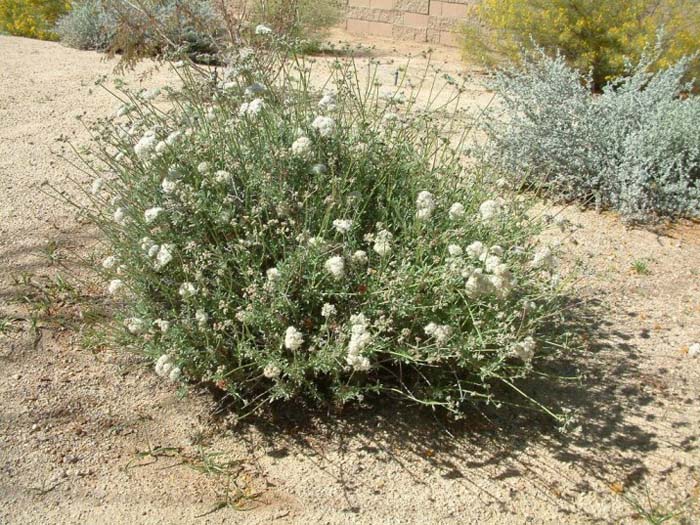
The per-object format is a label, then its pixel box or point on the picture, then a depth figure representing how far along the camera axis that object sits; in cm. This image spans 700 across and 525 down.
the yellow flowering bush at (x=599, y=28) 779
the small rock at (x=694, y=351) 347
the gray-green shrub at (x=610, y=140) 477
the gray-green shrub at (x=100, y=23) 743
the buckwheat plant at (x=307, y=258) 266
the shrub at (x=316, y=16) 947
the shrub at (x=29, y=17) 1055
